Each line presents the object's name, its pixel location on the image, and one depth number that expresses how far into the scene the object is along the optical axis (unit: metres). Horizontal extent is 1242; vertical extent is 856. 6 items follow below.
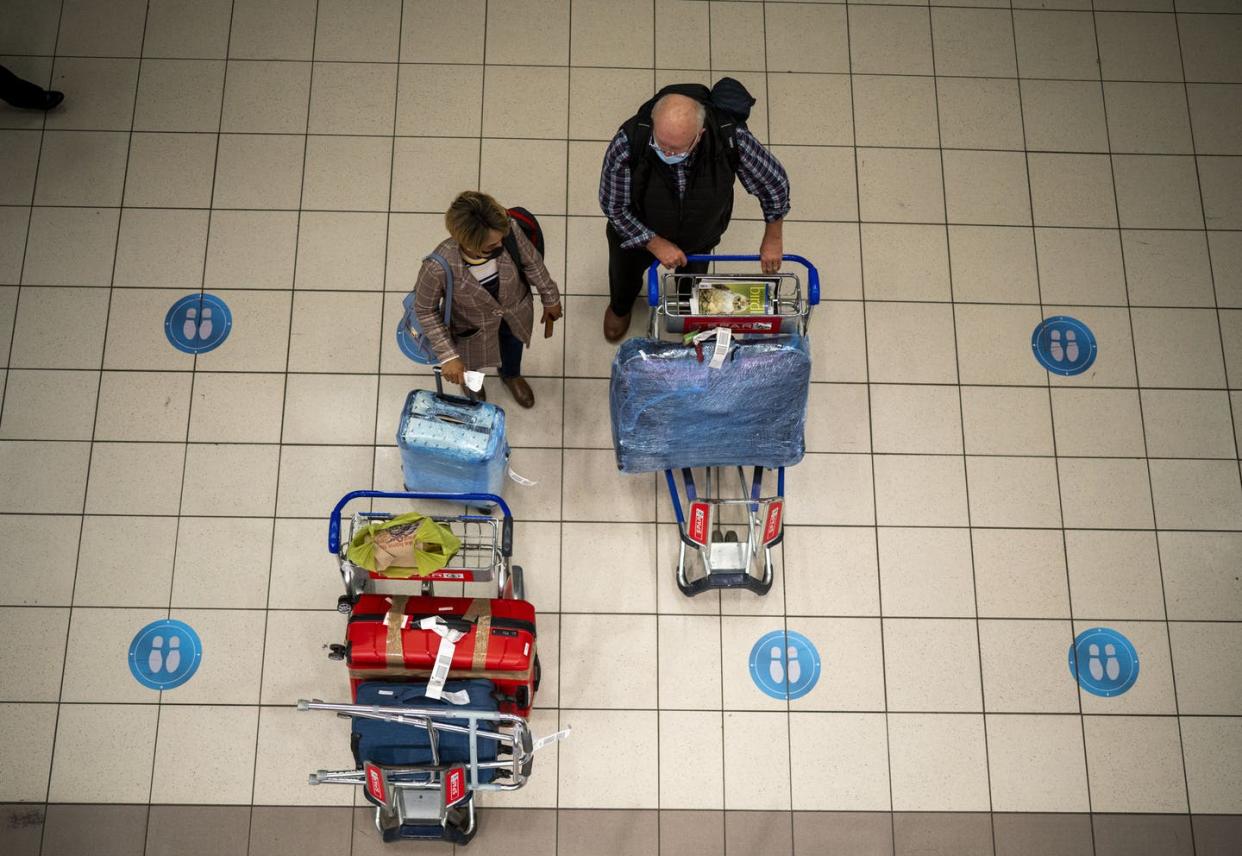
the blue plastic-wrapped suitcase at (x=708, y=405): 3.47
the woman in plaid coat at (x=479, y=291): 3.29
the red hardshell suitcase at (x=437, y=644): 3.51
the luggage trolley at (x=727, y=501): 3.60
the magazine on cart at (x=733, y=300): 3.59
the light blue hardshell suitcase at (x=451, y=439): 3.79
